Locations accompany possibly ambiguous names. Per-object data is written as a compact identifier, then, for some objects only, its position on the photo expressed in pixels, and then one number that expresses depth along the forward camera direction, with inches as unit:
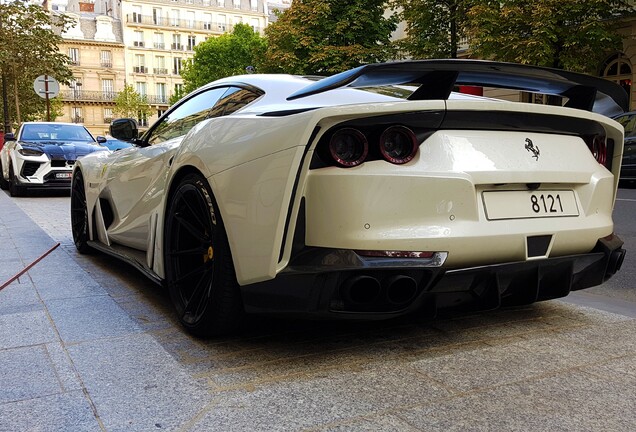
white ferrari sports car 97.0
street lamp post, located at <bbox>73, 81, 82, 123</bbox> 3208.2
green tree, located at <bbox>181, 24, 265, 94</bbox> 2405.3
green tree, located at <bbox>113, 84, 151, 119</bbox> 2908.5
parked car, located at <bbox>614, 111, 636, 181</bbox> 562.9
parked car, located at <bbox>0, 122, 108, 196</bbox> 480.1
